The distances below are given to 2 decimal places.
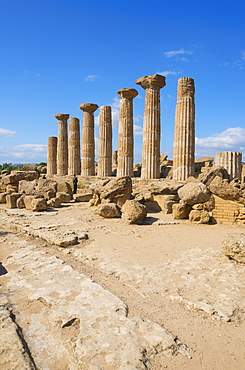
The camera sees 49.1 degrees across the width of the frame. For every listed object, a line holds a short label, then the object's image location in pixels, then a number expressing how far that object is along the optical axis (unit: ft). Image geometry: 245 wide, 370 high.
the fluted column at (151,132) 53.06
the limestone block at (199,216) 30.07
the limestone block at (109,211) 32.68
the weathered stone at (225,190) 29.91
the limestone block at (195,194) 31.01
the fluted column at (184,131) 49.47
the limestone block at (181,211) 31.99
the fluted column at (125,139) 58.95
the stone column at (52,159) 91.97
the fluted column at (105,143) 67.82
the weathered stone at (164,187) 37.88
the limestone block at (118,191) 37.14
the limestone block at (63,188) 52.14
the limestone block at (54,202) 42.34
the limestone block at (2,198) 49.26
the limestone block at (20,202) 41.75
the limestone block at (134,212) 29.47
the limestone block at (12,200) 42.32
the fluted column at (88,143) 73.67
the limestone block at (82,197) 48.78
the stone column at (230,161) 46.09
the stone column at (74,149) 82.33
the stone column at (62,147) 85.10
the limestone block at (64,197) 45.19
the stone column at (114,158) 94.96
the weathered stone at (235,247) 17.26
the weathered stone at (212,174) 34.88
